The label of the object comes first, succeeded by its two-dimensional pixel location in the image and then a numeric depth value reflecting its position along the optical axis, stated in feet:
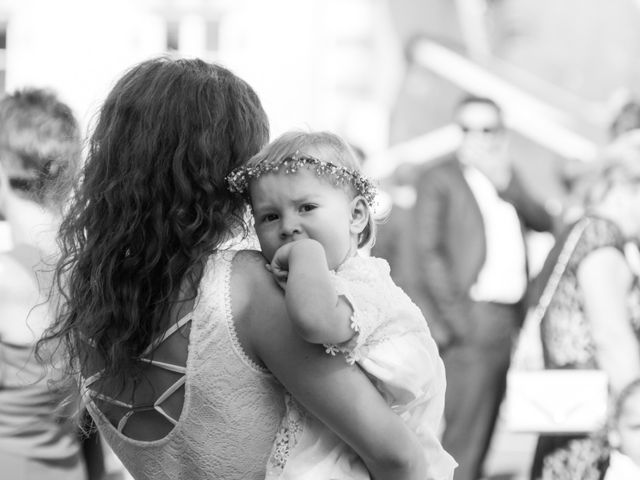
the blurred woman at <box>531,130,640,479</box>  16.19
